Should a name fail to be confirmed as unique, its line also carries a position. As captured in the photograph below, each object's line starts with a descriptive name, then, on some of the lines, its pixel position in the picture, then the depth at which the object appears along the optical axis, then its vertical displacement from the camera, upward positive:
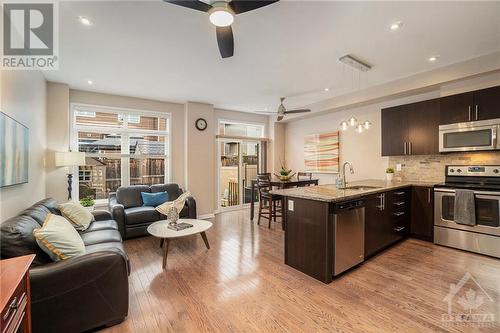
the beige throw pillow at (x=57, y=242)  1.79 -0.64
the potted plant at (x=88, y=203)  4.00 -0.69
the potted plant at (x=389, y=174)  4.32 -0.15
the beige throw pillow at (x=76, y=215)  2.88 -0.66
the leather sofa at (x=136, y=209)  3.91 -0.82
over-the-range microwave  3.06 +0.45
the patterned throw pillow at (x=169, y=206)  3.40 -0.63
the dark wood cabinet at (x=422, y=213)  3.60 -0.77
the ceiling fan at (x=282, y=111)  4.75 +1.17
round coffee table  2.90 -0.90
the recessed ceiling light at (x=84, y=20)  2.22 +1.46
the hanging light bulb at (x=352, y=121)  3.40 +0.69
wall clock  5.35 +1.00
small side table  1.02 -0.67
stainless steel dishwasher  2.51 -0.81
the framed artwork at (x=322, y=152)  5.50 +0.35
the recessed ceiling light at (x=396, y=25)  2.34 +1.50
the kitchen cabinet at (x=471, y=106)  3.06 +0.89
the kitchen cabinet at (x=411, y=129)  3.73 +0.67
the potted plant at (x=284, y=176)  4.88 -0.22
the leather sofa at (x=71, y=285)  1.62 -0.93
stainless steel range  3.01 -0.62
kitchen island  2.48 -0.75
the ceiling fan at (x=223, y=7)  1.67 +1.22
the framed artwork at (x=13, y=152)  1.99 +0.13
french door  6.19 -0.13
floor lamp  3.73 +0.10
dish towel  3.12 -0.58
